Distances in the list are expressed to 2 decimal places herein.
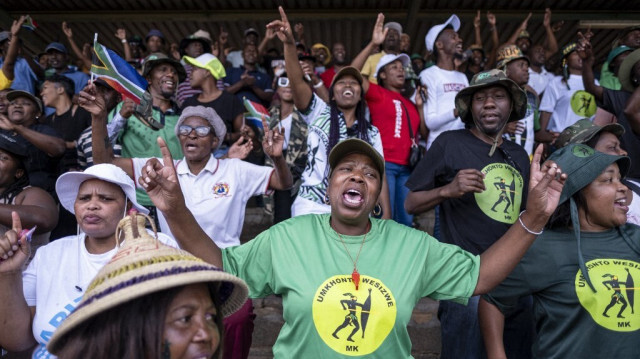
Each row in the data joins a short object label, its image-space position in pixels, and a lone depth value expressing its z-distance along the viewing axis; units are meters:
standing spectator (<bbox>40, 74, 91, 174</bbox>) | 5.12
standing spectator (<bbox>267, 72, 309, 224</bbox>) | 4.61
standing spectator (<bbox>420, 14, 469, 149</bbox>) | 4.95
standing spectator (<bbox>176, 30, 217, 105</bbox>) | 6.73
